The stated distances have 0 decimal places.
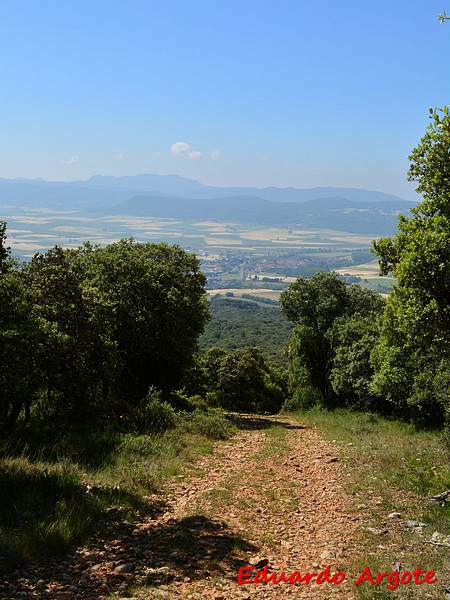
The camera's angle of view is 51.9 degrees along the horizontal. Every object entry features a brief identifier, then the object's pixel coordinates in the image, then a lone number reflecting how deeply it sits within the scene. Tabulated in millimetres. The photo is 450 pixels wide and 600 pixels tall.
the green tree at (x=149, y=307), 20031
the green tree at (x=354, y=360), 24859
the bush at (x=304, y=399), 32312
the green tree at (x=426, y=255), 8852
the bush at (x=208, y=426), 16469
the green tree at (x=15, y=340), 11184
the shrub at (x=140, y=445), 12297
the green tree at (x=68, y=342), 13969
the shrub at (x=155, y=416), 15368
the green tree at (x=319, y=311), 30859
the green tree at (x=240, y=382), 41188
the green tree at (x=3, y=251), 11096
